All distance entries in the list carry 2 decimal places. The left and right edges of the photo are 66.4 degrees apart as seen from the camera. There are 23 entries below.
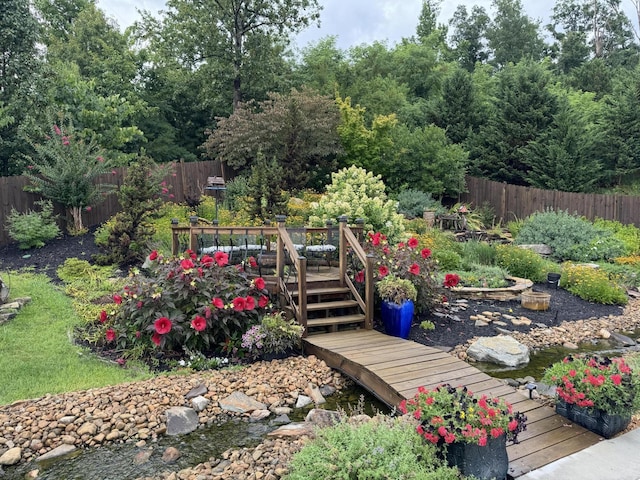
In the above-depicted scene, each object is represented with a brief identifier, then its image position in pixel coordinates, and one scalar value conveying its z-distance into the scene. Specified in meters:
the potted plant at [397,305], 5.61
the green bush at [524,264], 8.70
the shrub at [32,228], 9.19
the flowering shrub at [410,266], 6.08
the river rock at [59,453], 3.58
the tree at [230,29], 17.39
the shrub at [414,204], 13.66
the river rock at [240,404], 4.24
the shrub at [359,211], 8.50
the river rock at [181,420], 3.94
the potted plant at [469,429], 2.80
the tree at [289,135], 13.07
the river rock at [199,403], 4.20
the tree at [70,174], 9.70
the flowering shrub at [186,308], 5.06
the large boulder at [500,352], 5.43
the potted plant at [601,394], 3.43
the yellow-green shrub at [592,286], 7.76
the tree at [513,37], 31.55
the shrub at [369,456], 2.60
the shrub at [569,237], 10.22
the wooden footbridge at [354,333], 3.52
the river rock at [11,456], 3.49
